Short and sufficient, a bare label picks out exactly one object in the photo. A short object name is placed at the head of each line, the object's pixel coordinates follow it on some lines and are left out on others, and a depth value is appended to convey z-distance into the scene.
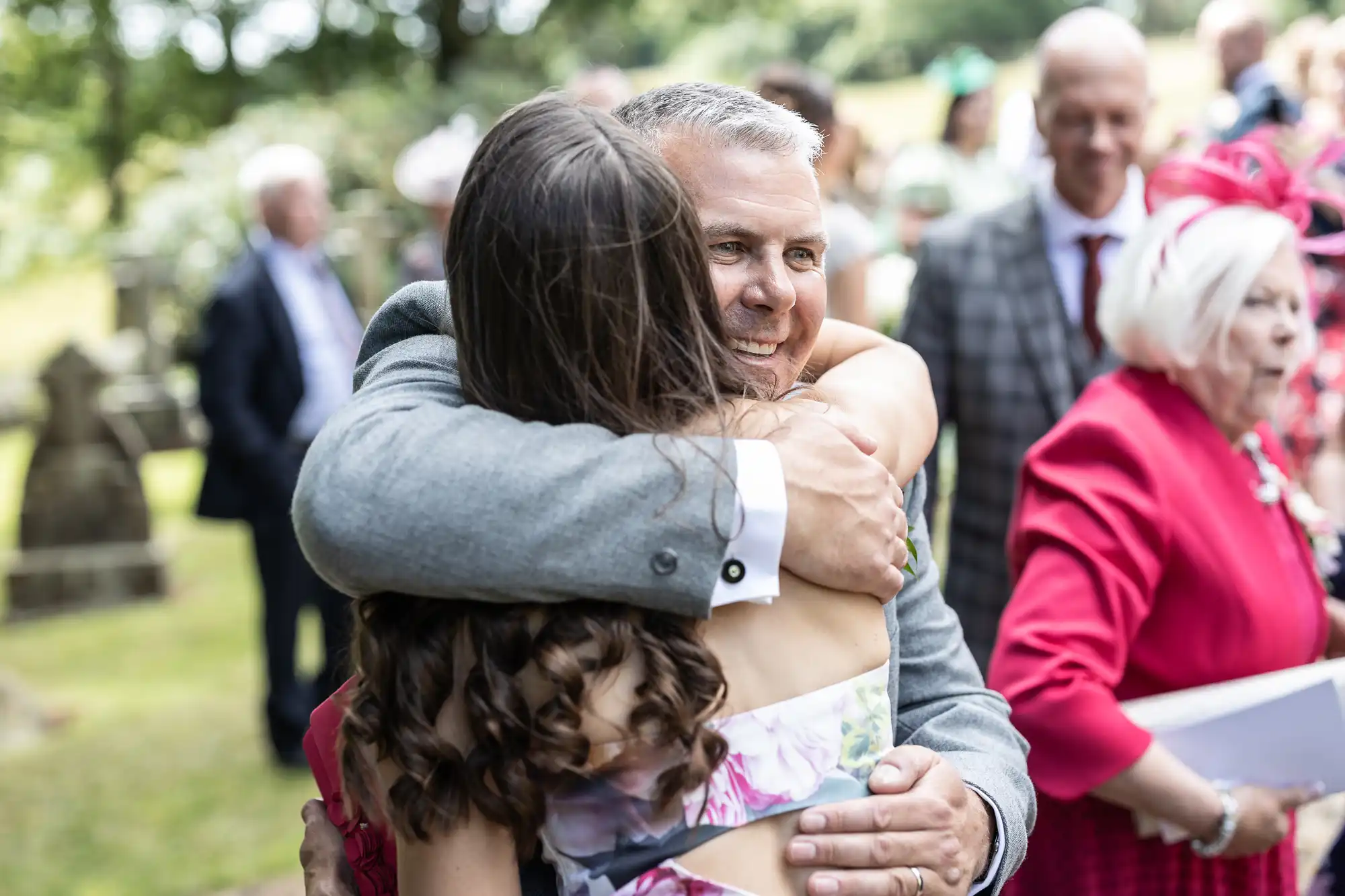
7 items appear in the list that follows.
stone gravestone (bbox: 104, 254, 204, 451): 13.84
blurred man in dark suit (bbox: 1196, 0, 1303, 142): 6.64
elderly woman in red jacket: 2.37
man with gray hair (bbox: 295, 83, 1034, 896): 1.39
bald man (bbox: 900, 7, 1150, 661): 3.57
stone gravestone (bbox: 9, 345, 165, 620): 9.25
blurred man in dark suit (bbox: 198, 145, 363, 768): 5.93
